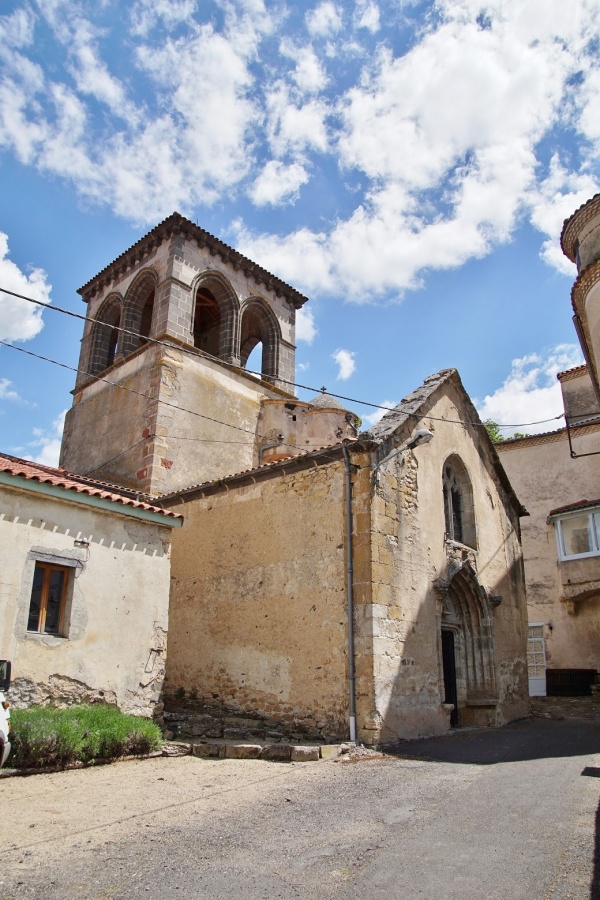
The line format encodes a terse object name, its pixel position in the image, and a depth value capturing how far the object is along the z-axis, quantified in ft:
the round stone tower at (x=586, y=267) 38.75
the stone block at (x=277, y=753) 26.09
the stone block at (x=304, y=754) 25.84
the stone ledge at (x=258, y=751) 25.96
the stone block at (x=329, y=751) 26.45
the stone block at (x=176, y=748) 26.00
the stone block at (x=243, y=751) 26.37
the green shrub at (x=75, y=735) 21.84
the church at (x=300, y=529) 31.37
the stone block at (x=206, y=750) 26.58
